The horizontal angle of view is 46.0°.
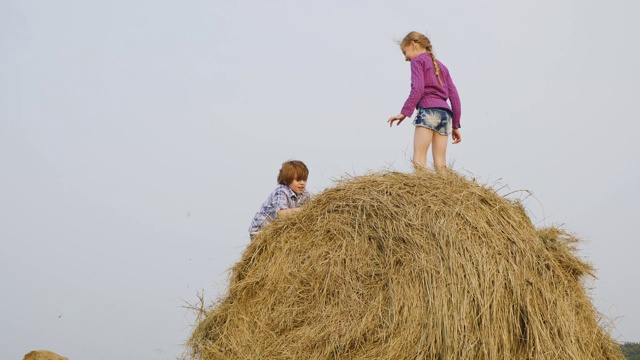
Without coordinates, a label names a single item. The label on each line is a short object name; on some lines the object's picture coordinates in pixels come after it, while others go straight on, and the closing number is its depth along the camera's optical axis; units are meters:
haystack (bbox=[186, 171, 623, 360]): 5.40
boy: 6.97
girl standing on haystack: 7.32
